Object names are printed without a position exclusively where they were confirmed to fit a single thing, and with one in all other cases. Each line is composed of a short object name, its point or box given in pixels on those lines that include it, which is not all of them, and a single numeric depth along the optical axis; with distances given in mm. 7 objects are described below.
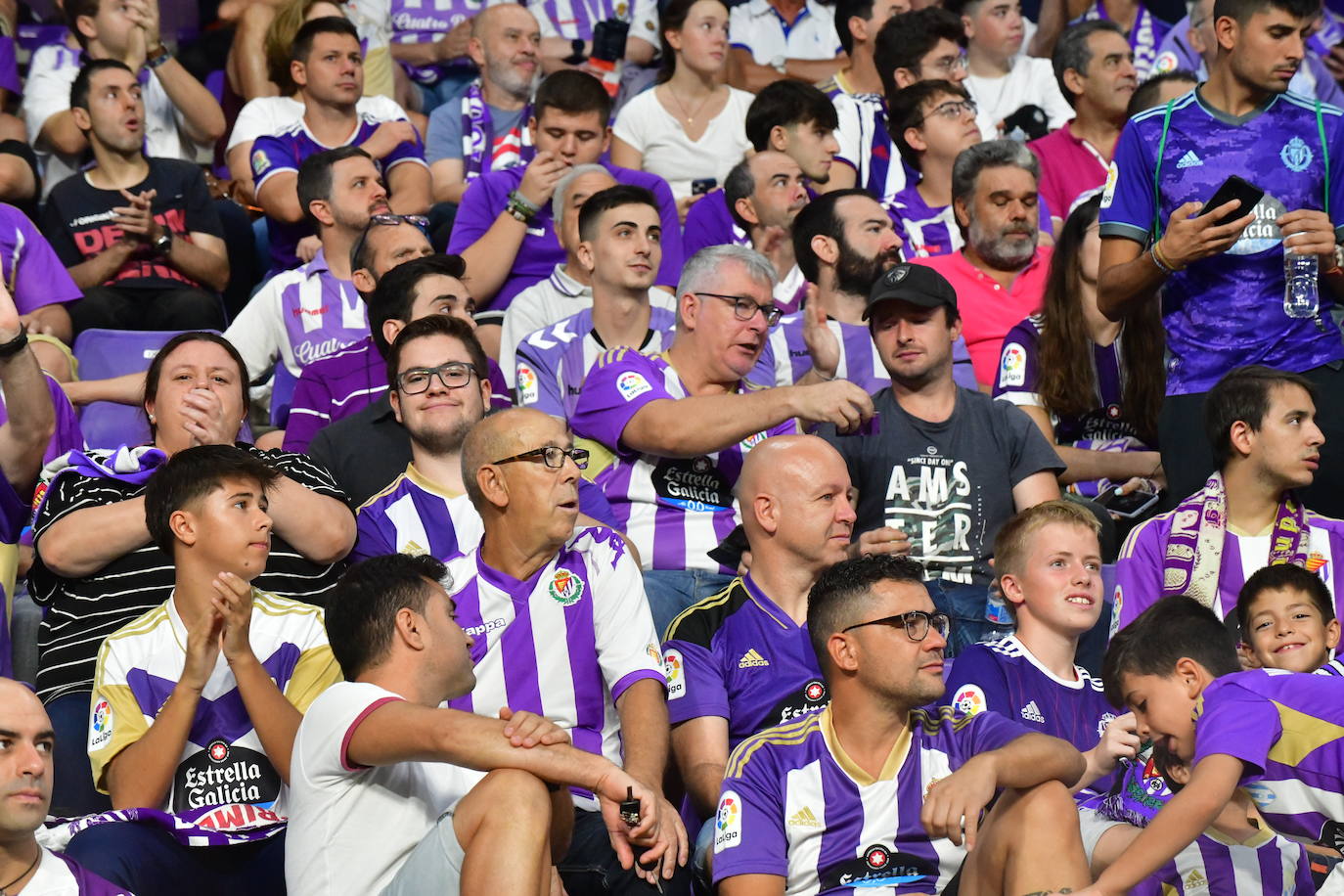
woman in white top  17109
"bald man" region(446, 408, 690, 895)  9086
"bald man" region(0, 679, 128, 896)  7199
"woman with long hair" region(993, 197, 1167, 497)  12359
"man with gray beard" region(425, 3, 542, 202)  16922
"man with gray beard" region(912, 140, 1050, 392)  13750
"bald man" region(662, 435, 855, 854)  9258
